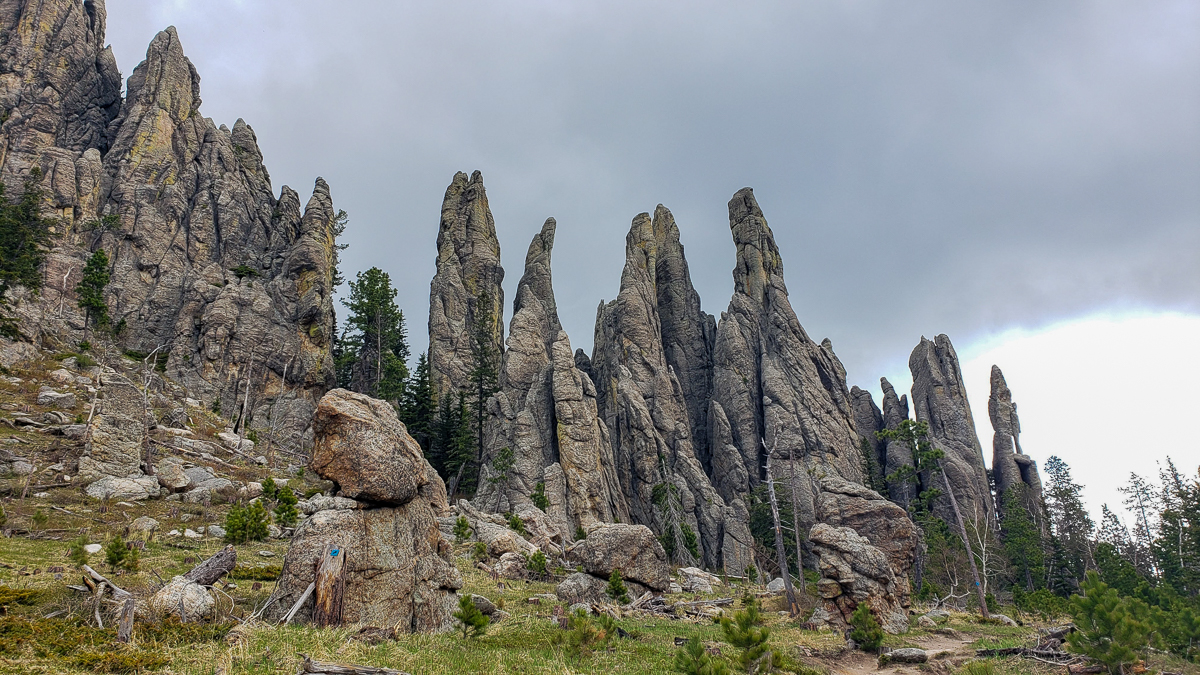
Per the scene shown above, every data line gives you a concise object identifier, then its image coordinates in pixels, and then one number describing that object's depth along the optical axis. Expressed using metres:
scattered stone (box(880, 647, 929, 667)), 15.85
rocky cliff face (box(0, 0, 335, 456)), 56.03
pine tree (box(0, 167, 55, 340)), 42.64
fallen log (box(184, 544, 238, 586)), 12.71
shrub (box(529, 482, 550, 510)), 48.28
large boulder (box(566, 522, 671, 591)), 23.77
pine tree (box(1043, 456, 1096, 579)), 55.16
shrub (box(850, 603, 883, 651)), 17.44
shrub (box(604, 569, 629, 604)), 21.86
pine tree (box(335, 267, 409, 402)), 65.06
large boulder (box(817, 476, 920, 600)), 28.73
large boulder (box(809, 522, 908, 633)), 21.62
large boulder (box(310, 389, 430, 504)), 14.62
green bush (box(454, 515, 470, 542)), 29.83
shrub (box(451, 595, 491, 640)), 13.05
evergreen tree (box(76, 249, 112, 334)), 49.41
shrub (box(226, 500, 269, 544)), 20.66
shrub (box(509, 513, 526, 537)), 35.59
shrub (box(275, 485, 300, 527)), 23.97
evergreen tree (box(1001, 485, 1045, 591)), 51.69
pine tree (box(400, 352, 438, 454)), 59.62
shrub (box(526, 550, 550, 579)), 26.00
